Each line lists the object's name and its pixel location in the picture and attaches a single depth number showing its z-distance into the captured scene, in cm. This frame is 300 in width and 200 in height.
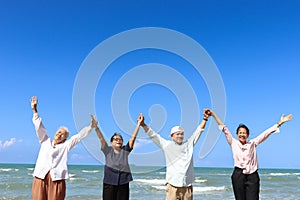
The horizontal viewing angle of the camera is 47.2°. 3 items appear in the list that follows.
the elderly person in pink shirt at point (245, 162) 612
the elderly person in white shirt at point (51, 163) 566
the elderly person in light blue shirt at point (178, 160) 596
